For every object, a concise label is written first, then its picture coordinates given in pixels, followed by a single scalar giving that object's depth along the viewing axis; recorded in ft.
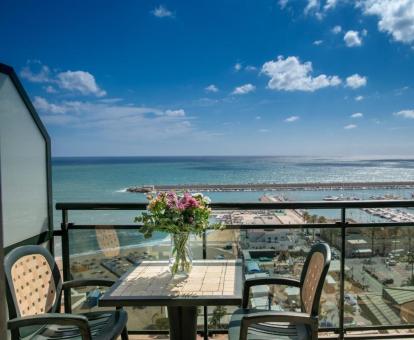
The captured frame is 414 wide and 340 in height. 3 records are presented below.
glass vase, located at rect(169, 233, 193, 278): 7.38
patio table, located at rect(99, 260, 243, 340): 6.38
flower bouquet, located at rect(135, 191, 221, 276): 7.24
